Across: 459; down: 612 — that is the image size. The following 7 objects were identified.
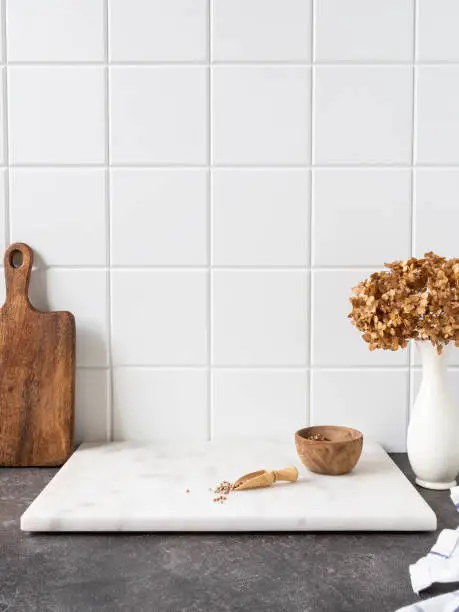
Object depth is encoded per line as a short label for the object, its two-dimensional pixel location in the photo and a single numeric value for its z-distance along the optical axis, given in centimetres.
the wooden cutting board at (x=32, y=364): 119
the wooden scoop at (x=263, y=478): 99
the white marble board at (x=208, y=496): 89
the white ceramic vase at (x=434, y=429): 104
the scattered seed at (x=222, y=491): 95
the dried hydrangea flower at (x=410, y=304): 98
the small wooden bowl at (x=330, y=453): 102
